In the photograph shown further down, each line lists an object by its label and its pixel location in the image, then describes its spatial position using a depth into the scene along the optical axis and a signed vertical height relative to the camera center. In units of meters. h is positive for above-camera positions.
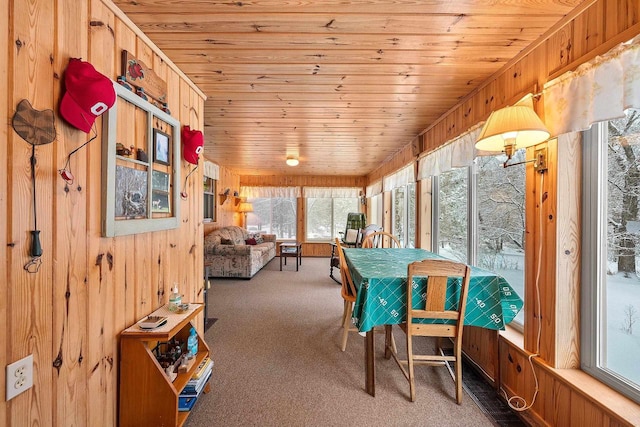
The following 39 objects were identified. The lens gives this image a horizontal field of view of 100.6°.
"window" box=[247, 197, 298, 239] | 7.68 -0.17
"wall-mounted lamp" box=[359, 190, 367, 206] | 7.30 +0.39
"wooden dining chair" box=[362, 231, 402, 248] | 4.02 -0.54
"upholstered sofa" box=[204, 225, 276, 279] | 4.90 -0.88
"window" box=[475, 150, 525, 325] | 1.98 -0.05
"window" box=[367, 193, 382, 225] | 6.43 +0.06
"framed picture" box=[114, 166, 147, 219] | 1.26 +0.09
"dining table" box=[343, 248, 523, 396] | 1.76 -0.60
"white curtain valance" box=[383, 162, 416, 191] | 3.71 +0.55
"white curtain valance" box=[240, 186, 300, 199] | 7.43 +0.56
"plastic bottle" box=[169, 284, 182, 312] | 1.56 -0.53
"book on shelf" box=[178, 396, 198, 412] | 1.52 -1.10
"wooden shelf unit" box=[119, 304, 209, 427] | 1.30 -0.87
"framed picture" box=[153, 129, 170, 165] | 1.51 +0.38
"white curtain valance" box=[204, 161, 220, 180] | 5.22 +0.86
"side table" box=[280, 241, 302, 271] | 5.73 -0.87
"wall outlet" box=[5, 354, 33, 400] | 0.84 -0.54
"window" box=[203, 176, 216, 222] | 5.65 +0.27
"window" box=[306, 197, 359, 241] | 7.66 -0.08
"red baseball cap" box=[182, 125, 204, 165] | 1.81 +0.47
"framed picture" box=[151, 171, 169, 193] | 1.50 +0.18
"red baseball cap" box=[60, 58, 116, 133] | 0.99 +0.44
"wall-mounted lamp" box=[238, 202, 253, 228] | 7.22 +0.13
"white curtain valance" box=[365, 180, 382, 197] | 5.69 +0.55
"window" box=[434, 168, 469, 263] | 2.74 -0.02
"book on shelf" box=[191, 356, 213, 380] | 1.60 -0.98
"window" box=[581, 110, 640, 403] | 1.25 -0.20
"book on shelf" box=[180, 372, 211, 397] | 1.54 -1.05
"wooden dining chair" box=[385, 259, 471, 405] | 1.67 -0.63
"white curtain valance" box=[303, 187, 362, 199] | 7.46 +0.57
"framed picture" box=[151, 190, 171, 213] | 1.50 +0.06
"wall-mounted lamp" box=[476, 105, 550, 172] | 1.40 +0.45
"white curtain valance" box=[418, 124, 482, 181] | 2.23 +0.56
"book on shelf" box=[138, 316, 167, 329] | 1.32 -0.56
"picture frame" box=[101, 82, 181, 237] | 1.19 +0.19
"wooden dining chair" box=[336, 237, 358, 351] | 2.24 -0.71
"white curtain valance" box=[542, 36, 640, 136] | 1.10 +0.57
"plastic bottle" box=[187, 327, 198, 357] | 1.68 -0.85
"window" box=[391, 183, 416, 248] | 4.38 -0.04
